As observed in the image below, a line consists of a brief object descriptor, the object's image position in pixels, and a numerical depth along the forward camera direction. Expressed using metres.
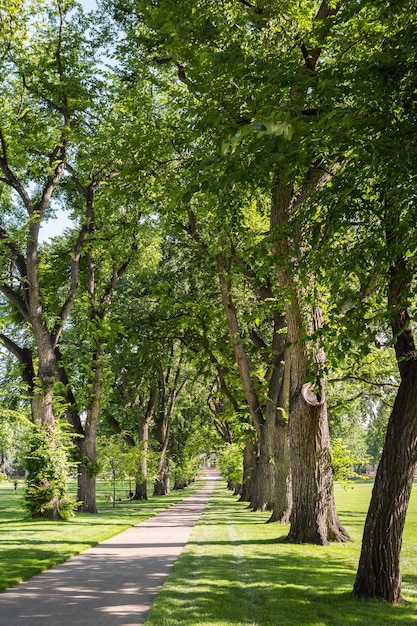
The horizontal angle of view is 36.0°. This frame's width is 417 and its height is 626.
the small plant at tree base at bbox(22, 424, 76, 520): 21.31
